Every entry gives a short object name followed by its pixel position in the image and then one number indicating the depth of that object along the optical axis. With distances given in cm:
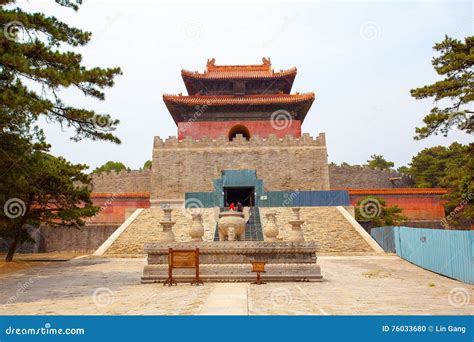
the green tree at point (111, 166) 5725
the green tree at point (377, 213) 2208
